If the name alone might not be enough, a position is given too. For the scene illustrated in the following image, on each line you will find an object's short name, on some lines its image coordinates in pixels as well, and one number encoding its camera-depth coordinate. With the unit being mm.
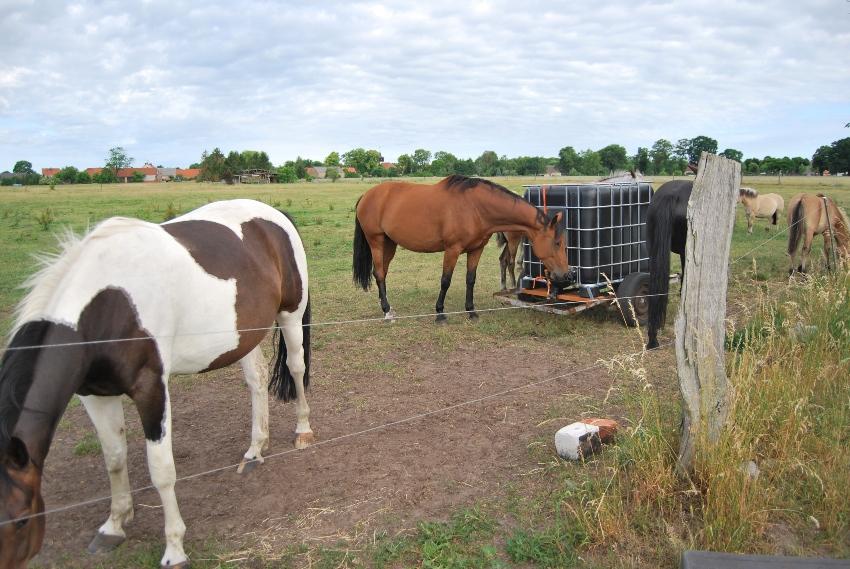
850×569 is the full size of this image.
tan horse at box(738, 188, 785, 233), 18062
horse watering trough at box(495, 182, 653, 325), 7977
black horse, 6637
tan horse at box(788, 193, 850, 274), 10477
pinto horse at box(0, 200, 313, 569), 2770
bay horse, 8039
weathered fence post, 3521
